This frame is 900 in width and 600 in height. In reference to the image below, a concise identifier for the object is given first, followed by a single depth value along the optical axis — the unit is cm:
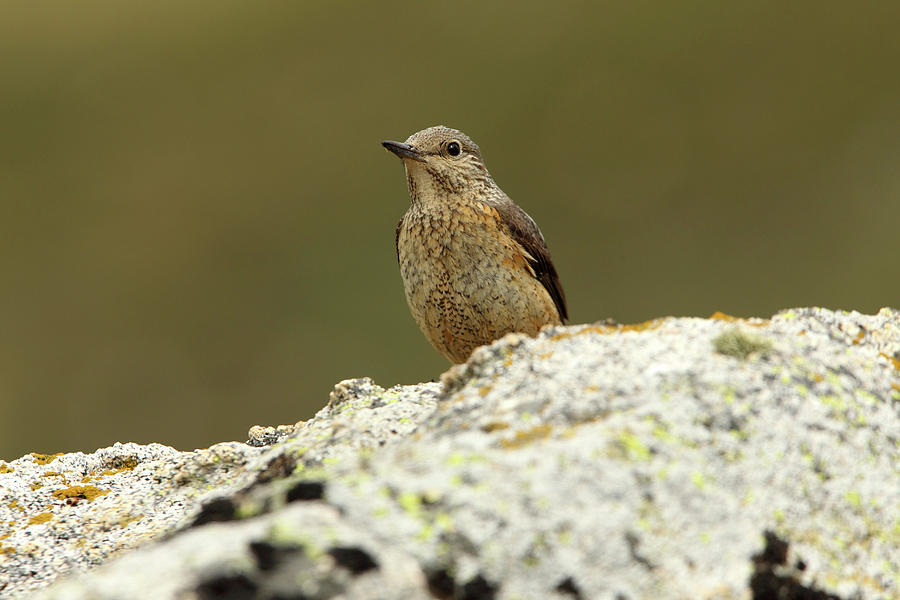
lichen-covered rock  527
